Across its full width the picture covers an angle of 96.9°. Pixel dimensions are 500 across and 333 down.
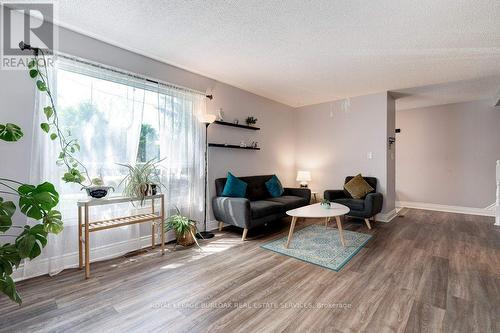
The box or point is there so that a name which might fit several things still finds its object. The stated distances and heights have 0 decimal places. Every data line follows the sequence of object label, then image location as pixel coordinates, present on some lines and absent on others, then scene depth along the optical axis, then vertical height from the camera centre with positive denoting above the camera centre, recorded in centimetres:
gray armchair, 378 -64
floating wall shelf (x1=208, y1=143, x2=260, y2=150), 371 +36
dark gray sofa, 321 -62
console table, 220 -63
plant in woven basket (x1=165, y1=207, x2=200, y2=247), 303 -87
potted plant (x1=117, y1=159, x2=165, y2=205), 262 -19
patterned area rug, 257 -107
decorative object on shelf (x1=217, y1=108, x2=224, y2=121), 385 +89
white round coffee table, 288 -62
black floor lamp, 340 -22
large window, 244 +52
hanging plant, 216 +31
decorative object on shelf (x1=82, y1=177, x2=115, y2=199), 232 -25
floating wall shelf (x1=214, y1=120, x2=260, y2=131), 382 +75
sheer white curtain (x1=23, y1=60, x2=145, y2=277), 224 +28
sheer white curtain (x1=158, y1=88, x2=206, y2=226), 313 +24
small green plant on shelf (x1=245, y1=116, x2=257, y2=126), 433 +89
